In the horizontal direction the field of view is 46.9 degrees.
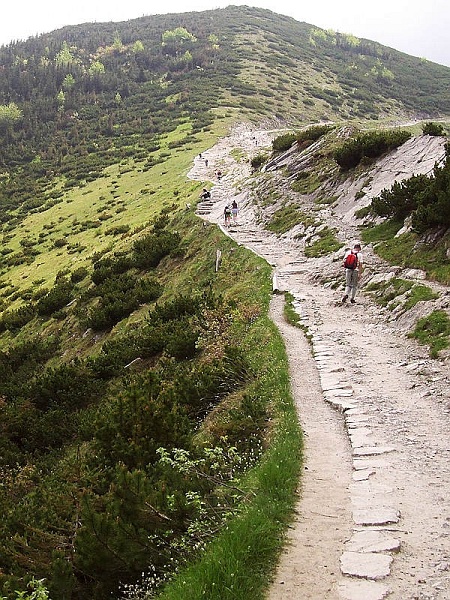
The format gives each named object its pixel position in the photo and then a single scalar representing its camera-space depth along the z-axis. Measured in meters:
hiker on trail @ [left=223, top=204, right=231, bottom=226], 29.48
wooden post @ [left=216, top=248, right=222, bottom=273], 22.88
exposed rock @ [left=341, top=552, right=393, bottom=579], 4.92
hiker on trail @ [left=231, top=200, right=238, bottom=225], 30.38
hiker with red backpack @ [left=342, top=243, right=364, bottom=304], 15.90
